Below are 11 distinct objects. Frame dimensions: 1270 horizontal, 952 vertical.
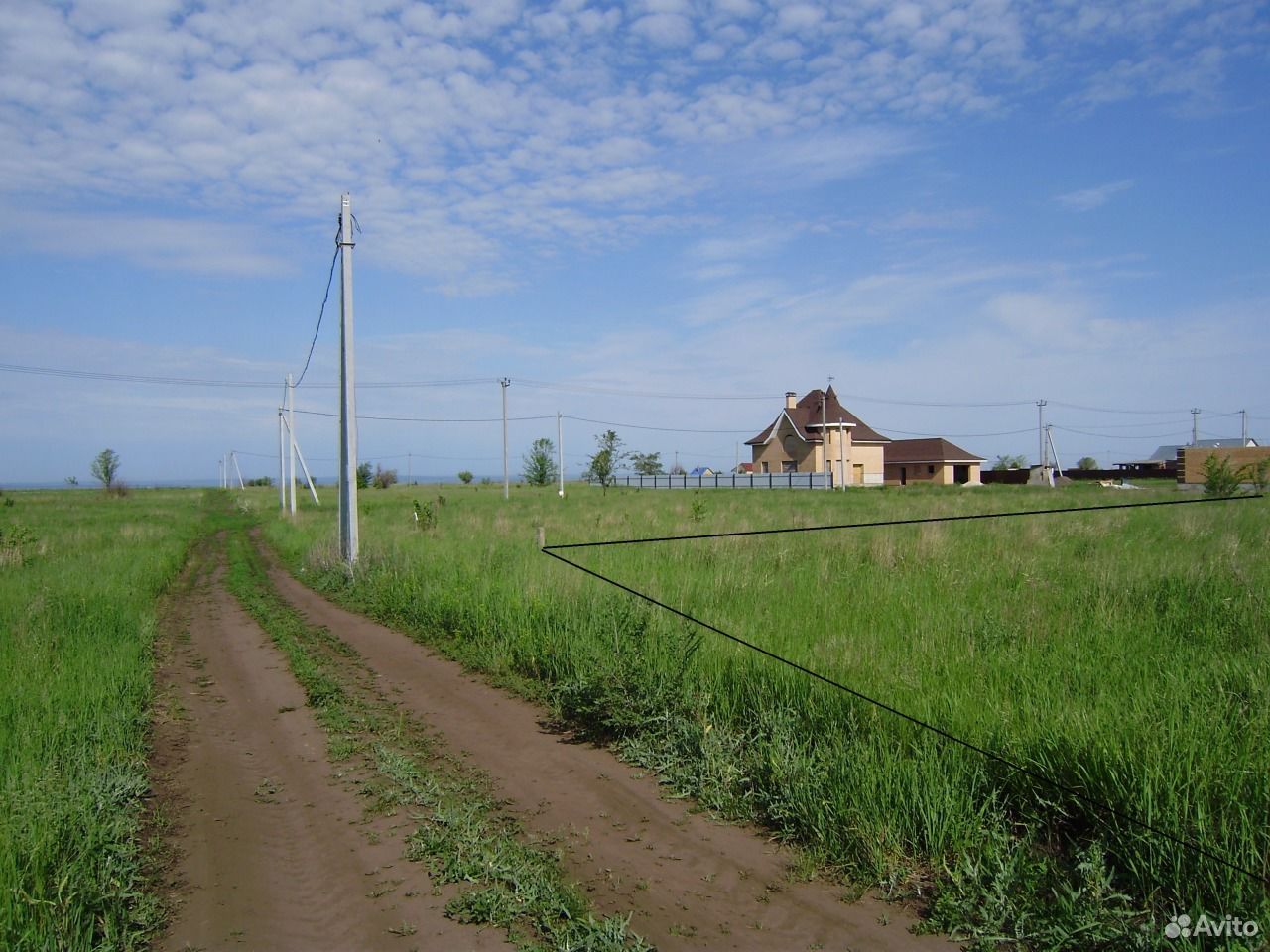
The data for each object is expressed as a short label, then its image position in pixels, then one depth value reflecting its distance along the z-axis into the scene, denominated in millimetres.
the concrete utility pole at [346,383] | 17125
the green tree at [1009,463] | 83625
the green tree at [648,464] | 81375
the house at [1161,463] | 79812
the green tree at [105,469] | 105606
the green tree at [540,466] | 81938
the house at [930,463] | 66375
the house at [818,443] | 62034
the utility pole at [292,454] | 41969
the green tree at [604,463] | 63359
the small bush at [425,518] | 22094
